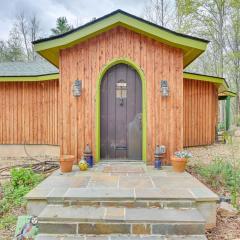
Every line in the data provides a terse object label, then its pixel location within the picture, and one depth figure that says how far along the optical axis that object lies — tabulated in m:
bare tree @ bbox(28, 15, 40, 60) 24.34
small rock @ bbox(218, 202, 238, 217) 3.77
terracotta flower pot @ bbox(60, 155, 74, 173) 5.02
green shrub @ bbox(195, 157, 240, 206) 4.84
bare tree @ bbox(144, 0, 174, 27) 19.86
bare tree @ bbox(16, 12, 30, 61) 23.86
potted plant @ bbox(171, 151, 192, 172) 5.01
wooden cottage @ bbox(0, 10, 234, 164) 5.51
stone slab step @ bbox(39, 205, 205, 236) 3.08
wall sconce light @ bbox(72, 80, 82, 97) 5.64
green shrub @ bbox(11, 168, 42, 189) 4.85
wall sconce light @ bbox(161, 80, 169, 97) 5.56
